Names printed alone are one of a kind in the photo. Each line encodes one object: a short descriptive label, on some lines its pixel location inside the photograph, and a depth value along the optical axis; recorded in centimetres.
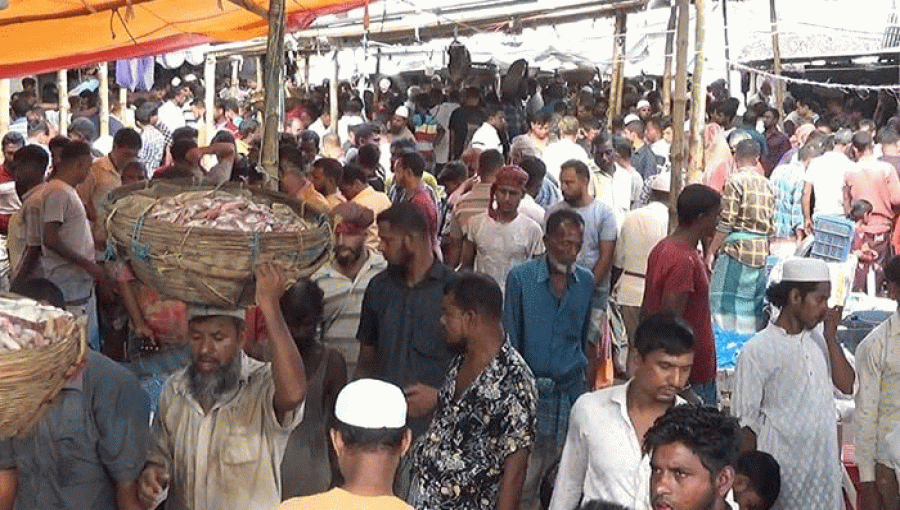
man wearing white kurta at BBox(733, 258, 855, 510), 553
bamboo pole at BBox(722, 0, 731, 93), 1739
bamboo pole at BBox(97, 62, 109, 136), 1645
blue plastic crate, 1145
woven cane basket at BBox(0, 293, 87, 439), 337
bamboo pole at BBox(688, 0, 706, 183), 930
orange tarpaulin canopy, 961
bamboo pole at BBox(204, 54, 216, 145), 1942
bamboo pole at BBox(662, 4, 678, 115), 1717
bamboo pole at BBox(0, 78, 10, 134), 1487
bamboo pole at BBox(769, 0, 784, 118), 1881
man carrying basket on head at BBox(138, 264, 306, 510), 445
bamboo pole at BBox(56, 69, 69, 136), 1603
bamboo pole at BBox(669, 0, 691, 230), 768
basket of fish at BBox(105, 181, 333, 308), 410
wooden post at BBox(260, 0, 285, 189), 508
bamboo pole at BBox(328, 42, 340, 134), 1935
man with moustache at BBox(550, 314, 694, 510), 441
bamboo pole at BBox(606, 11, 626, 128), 1883
